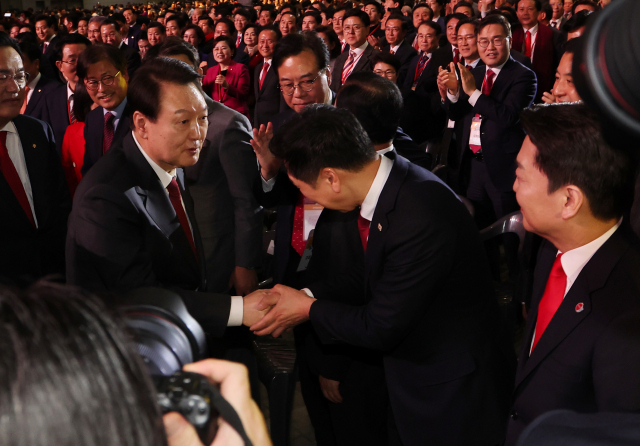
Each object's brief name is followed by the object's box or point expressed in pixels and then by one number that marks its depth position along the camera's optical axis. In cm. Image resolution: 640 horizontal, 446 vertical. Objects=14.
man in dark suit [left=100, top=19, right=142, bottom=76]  627
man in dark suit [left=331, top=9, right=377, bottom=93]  529
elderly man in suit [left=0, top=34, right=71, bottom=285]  231
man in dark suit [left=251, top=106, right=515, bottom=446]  146
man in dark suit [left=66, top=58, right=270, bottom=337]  155
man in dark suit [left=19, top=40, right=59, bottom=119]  381
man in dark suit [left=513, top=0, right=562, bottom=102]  544
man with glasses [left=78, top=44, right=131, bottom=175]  292
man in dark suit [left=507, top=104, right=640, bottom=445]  110
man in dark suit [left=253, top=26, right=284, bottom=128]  499
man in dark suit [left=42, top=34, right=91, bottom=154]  368
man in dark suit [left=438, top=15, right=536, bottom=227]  343
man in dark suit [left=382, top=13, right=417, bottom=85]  559
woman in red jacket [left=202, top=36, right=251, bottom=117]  530
